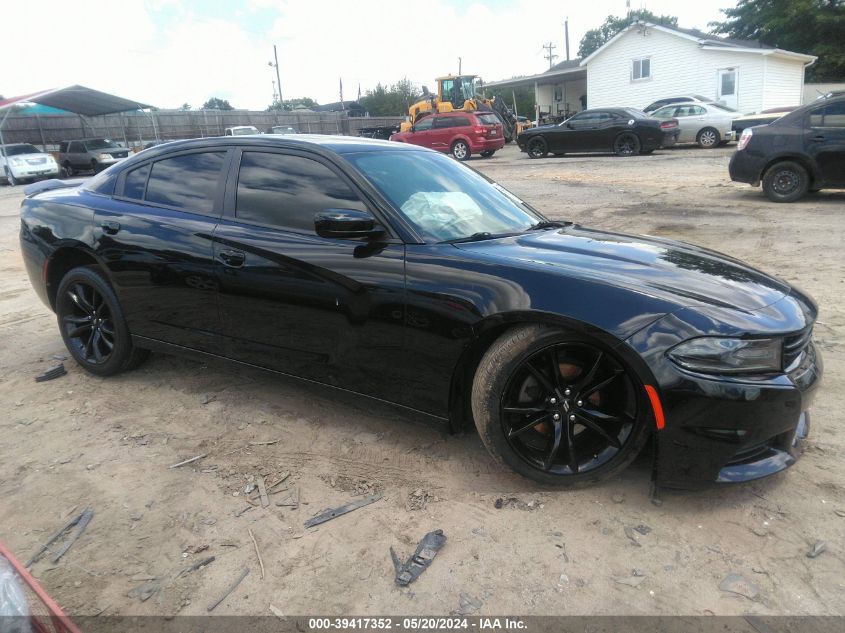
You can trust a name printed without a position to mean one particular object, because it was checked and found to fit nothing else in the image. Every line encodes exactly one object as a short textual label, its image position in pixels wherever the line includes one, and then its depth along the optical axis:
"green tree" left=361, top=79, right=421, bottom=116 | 62.47
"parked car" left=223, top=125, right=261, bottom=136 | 25.79
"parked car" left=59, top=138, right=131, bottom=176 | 24.33
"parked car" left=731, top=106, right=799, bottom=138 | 16.30
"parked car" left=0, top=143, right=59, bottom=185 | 23.27
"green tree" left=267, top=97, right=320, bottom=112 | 81.50
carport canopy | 25.50
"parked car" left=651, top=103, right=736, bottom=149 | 20.06
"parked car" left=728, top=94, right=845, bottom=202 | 9.01
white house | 26.43
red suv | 21.44
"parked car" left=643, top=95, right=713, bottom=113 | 22.65
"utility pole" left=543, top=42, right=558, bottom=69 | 65.19
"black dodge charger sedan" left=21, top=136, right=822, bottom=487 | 2.39
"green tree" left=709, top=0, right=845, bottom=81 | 34.53
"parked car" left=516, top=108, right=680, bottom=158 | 18.23
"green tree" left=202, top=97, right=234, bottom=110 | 83.48
